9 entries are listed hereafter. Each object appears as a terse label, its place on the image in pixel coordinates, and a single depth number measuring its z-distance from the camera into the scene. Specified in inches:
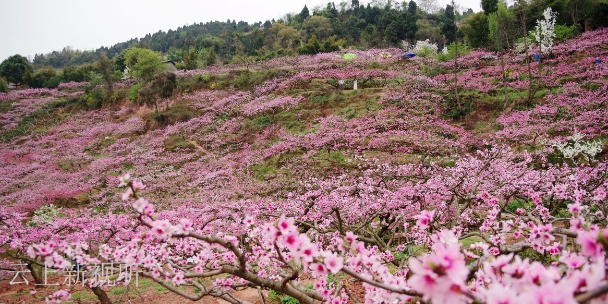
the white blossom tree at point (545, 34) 917.8
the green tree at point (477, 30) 1353.3
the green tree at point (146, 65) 1518.2
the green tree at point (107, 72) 1411.2
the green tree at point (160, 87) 1179.3
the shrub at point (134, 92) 1373.0
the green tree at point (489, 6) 1455.5
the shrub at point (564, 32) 1080.1
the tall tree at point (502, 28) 997.3
